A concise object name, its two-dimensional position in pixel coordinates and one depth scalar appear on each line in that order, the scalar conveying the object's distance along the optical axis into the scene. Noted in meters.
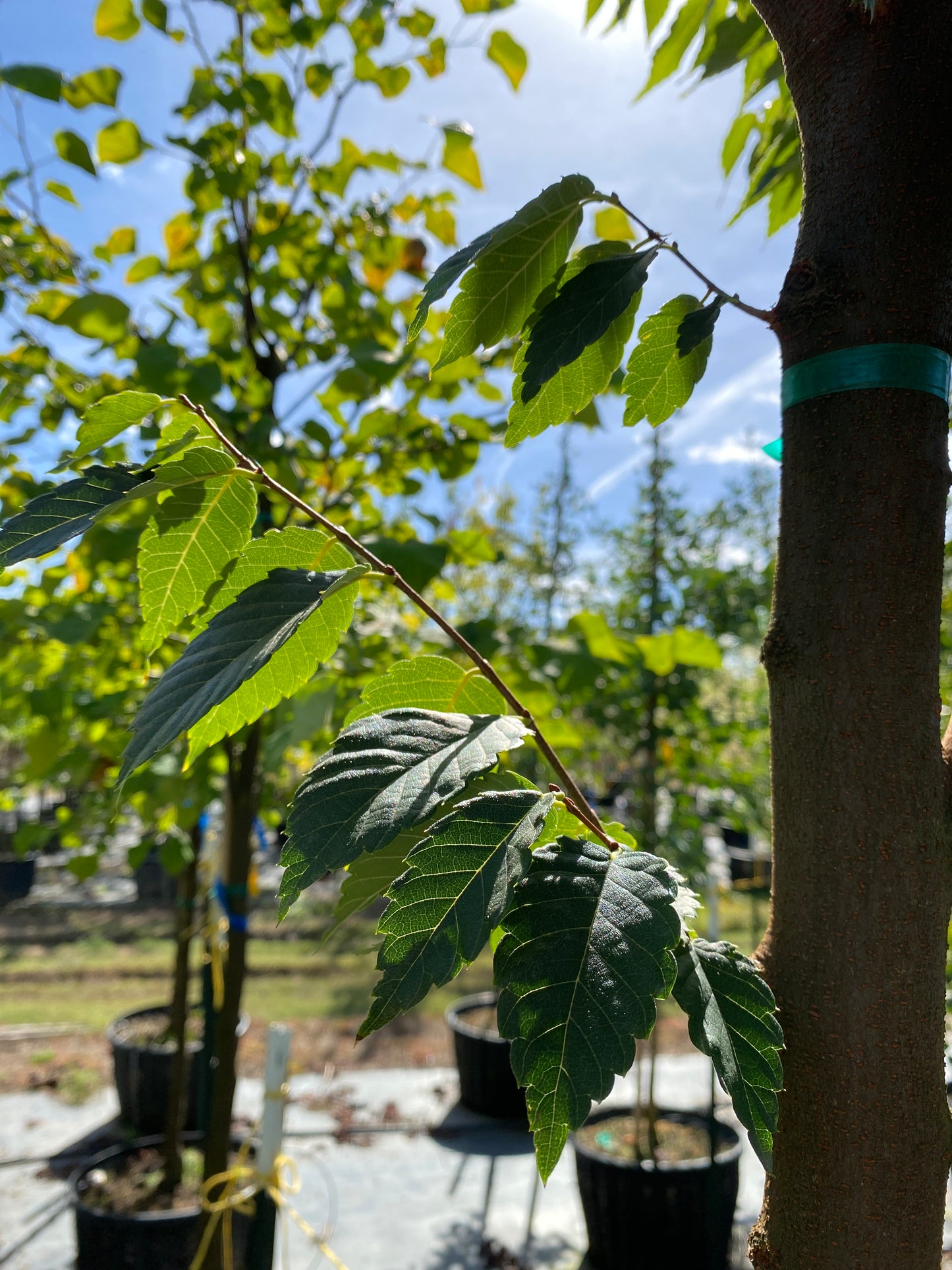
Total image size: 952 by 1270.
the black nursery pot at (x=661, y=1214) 2.44
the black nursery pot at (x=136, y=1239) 2.17
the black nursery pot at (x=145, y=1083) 3.16
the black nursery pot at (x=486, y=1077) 3.45
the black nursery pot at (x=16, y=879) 7.42
